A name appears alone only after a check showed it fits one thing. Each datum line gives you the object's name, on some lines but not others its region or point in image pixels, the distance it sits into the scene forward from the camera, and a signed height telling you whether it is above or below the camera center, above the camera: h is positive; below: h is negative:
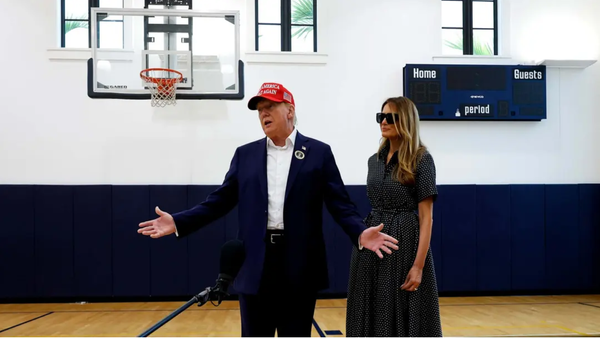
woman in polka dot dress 2.38 -0.48
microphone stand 1.06 -0.34
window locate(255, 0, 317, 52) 6.19 +2.01
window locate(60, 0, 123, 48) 5.99 +2.02
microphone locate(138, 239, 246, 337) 1.15 -0.33
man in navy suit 1.89 -0.22
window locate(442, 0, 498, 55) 6.40 +2.03
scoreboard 5.94 +1.03
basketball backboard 5.14 +1.34
